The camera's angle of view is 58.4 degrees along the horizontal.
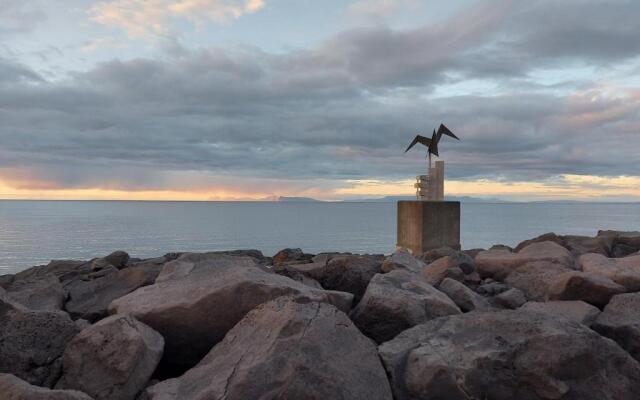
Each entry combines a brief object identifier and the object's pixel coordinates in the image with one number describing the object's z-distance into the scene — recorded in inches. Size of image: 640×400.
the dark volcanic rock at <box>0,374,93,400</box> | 124.0
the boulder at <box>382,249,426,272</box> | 277.7
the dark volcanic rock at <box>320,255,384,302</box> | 232.7
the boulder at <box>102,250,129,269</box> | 426.6
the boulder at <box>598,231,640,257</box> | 478.4
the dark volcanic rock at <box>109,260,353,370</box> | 174.9
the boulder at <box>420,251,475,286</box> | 268.8
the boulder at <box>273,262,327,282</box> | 248.2
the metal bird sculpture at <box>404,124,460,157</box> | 730.2
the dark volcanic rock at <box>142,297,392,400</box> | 132.5
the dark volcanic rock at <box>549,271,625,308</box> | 221.0
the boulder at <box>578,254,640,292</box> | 243.8
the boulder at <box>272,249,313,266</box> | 493.4
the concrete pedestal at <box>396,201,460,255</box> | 625.6
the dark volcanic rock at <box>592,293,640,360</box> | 184.7
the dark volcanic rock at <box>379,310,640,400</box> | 147.1
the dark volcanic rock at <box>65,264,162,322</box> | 240.2
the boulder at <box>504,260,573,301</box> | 255.3
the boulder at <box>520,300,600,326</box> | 200.2
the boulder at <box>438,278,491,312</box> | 219.6
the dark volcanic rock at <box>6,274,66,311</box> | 238.7
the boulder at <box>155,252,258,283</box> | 207.3
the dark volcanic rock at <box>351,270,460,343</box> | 186.1
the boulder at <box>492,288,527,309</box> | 236.1
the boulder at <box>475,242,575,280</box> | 283.9
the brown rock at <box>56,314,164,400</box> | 149.1
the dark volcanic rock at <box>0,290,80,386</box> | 161.0
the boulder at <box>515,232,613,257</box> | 447.2
